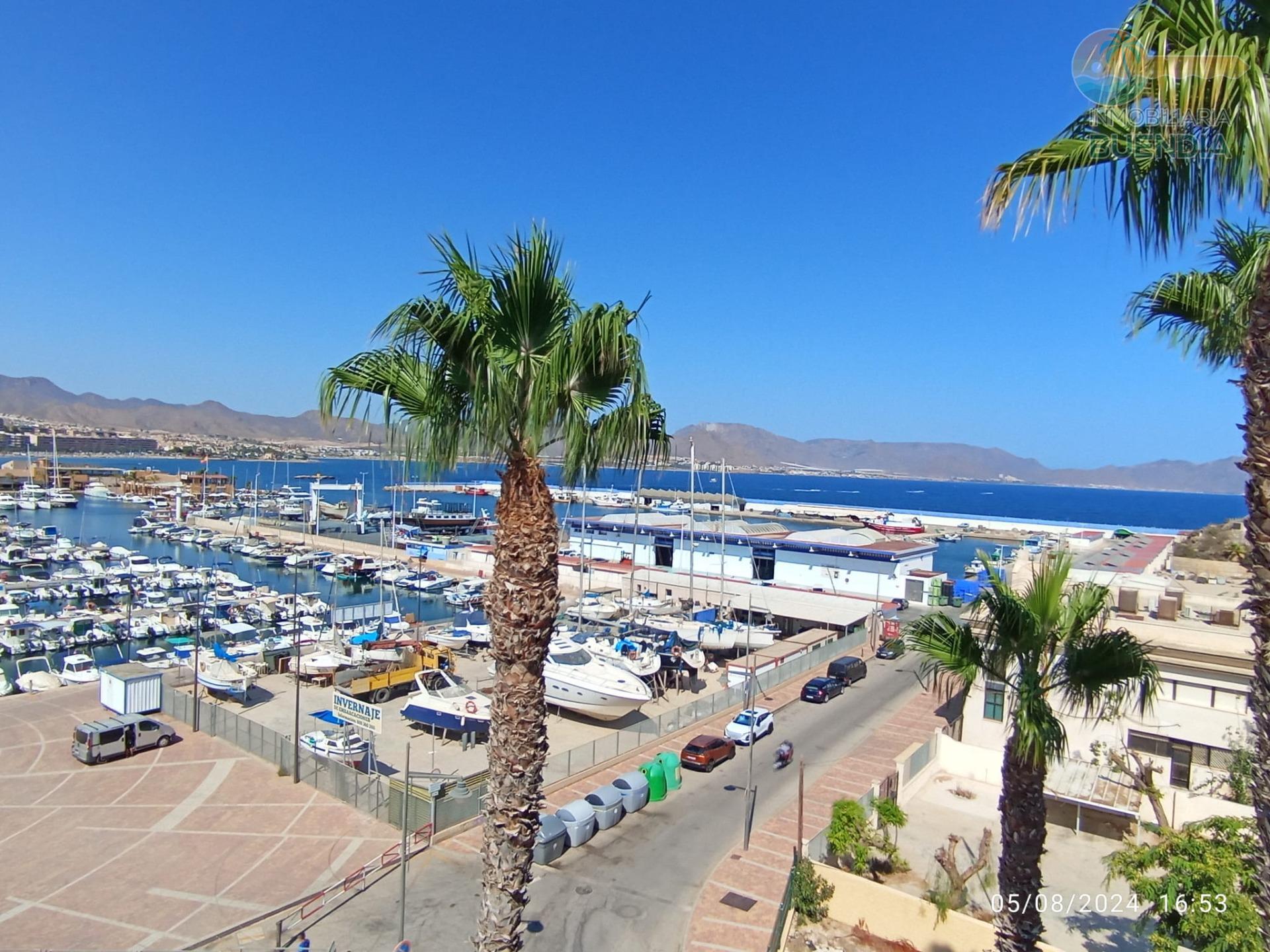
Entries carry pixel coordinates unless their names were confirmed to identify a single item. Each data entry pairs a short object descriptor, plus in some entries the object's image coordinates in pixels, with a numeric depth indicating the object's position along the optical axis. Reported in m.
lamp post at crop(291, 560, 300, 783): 19.34
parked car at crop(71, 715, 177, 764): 20.89
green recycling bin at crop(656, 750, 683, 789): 19.62
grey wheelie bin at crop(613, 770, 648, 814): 18.09
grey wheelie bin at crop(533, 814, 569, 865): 15.30
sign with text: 19.81
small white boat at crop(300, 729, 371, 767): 21.52
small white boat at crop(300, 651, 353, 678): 32.91
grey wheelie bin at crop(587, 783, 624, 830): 17.08
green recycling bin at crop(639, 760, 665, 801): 18.89
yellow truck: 28.23
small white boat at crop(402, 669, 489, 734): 23.61
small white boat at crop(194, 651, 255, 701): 28.98
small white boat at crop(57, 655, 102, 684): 33.53
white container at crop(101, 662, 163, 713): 23.92
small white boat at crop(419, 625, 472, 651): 38.20
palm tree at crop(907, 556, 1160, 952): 7.18
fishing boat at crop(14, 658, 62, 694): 32.53
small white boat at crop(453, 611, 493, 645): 38.81
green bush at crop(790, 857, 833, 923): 13.71
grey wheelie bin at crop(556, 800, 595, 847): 16.17
